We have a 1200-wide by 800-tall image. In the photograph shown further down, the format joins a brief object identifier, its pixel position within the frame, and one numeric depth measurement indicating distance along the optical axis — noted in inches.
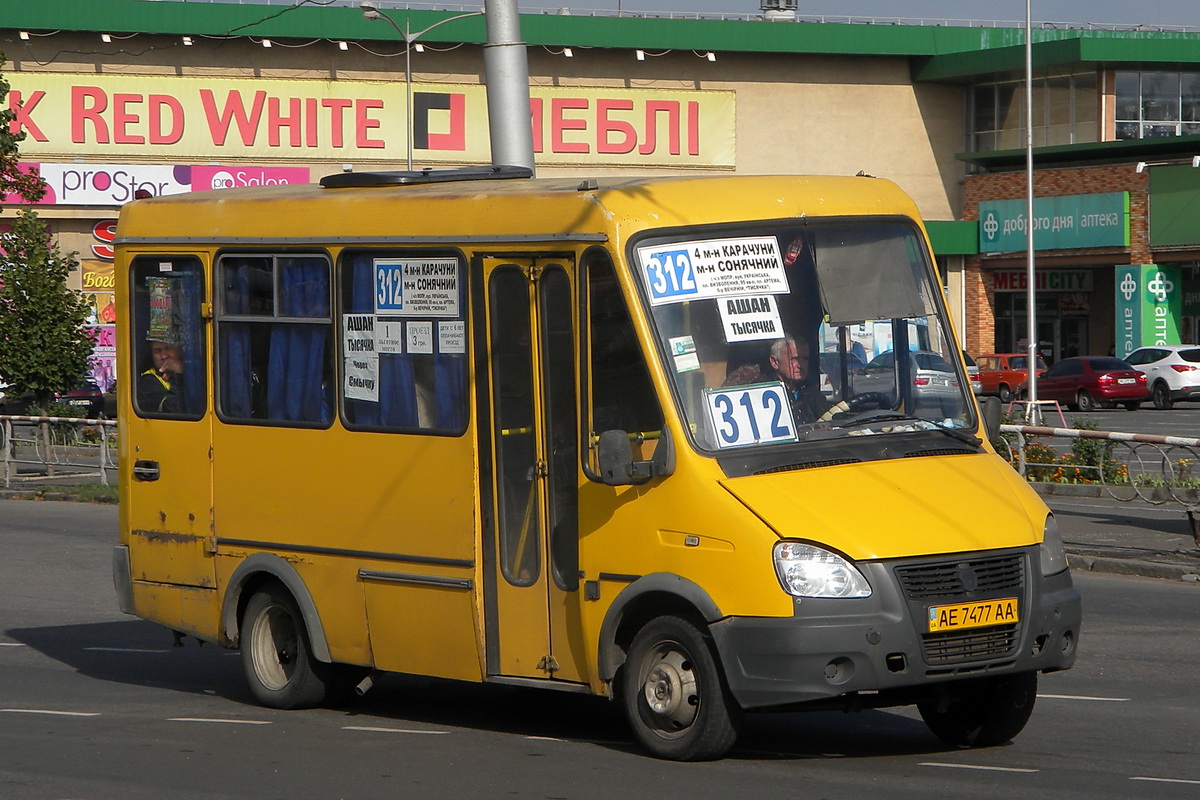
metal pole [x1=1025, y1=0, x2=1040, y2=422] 1750.7
